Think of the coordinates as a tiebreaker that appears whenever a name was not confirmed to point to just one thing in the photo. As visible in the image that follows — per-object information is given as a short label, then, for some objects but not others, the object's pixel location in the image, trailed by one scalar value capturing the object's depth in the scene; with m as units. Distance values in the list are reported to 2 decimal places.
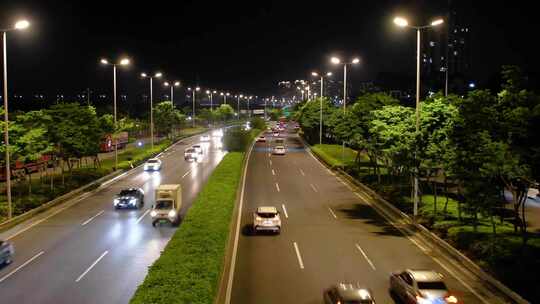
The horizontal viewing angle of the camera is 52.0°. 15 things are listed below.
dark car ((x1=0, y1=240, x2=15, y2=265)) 22.14
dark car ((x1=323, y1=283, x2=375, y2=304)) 15.78
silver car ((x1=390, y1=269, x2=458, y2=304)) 16.88
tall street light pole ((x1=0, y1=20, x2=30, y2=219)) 29.39
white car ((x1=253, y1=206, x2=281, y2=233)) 27.53
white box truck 29.98
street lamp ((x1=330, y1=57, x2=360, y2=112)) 52.80
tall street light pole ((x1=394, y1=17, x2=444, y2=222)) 28.94
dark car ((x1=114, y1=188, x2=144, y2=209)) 35.03
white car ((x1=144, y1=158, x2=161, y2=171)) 53.94
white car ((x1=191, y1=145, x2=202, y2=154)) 71.46
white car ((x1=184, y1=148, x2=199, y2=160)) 63.53
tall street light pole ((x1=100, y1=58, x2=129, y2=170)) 49.17
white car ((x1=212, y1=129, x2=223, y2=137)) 112.88
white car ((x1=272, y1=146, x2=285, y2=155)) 69.62
